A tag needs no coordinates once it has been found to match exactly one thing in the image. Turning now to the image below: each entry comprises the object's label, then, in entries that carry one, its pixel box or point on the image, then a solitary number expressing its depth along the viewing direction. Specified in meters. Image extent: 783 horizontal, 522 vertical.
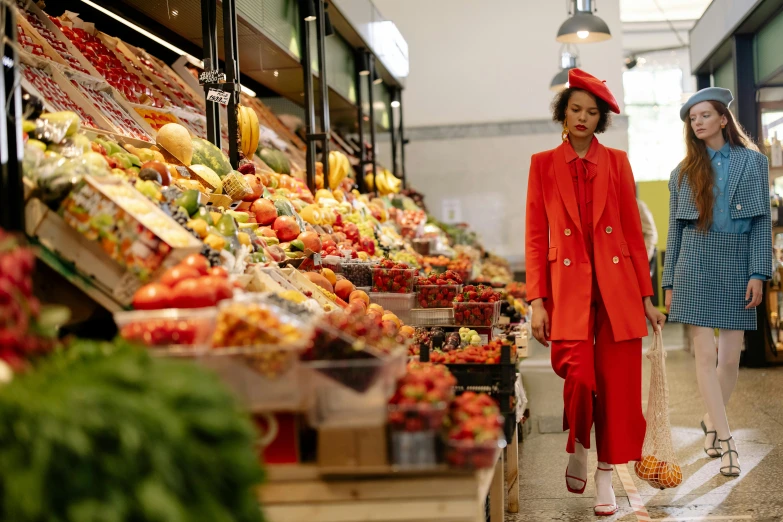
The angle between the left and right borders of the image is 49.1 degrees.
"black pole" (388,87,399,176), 11.11
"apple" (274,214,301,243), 4.42
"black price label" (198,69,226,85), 4.46
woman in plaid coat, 4.22
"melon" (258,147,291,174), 6.38
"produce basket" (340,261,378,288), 4.47
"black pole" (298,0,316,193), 6.22
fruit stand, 1.94
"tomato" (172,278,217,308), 2.06
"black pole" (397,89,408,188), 11.42
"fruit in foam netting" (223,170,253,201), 4.39
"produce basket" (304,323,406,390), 1.93
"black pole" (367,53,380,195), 9.09
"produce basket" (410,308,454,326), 4.27
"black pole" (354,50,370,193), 8.72
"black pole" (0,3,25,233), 2.26
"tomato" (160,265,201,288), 2.13
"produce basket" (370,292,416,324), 4.29
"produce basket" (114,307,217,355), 1.92
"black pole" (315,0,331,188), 6.63
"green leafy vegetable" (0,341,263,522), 1.38
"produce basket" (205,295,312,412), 1.90
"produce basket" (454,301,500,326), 4.07
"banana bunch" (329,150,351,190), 7.36
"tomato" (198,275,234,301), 2.11
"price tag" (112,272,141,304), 2.32
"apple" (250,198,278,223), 4.49
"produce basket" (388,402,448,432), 1.94
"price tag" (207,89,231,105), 4.45
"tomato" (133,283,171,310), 2.07
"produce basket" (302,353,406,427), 1.93
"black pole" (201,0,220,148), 4.60
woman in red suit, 3.48
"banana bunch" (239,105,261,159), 5.71
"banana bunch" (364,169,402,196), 9.46
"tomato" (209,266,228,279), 2.32
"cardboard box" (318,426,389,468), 1.96
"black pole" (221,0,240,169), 4.60
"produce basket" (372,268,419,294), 4.30
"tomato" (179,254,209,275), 2.23
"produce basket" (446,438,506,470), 1.94
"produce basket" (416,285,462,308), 4.32
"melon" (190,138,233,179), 4.39
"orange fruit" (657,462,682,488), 3.51
